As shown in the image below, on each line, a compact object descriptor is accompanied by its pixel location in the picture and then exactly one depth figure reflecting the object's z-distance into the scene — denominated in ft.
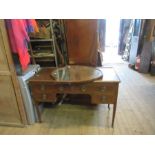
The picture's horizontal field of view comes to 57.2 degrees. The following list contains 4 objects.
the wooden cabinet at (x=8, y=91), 4.75
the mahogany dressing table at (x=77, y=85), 5.04
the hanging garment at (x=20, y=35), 4.56
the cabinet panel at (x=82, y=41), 6.26
